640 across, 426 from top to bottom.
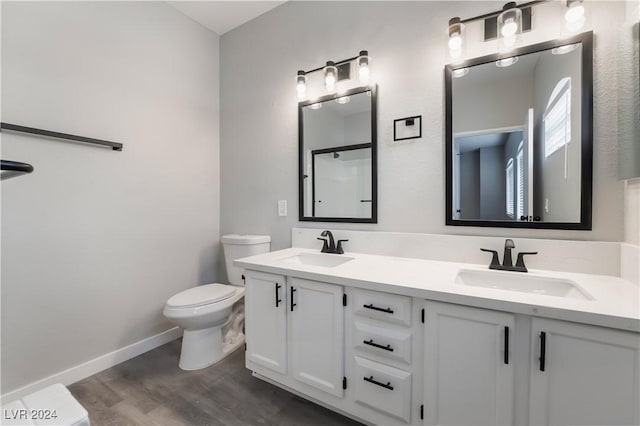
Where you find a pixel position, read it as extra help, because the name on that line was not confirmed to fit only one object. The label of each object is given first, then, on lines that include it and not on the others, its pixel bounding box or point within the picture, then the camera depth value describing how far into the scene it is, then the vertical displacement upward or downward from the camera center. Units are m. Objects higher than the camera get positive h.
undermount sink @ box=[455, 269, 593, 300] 1.16 -0.34
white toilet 1.75 -0.68
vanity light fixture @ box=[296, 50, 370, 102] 1.72 +0.92
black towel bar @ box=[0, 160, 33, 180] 0.66 +0.11
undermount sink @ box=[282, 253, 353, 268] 1.72 -0.33
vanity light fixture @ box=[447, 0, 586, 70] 1.22 +0.89
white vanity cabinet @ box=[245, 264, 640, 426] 0.84 -0.58
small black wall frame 1.60 +0.51
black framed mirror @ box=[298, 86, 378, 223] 1.78 +0.36
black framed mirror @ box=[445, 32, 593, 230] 1.24 +0.35
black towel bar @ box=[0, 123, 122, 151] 1.43 +0.44
